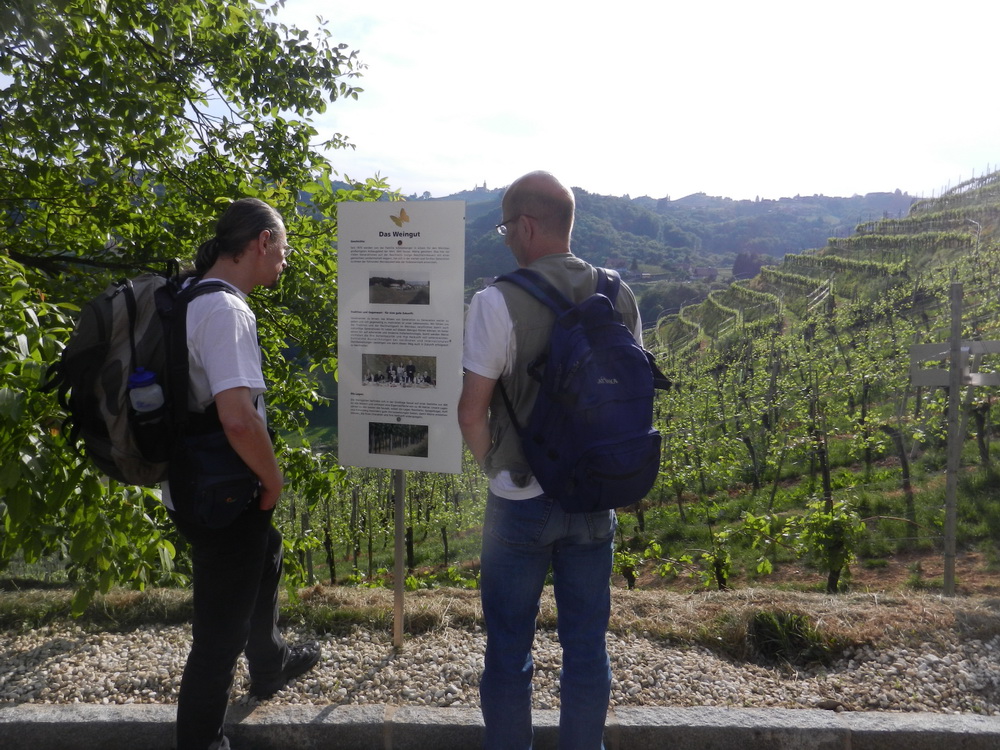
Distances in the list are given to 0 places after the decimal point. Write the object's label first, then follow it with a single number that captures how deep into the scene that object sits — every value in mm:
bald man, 2189
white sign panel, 3084
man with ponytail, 2131
